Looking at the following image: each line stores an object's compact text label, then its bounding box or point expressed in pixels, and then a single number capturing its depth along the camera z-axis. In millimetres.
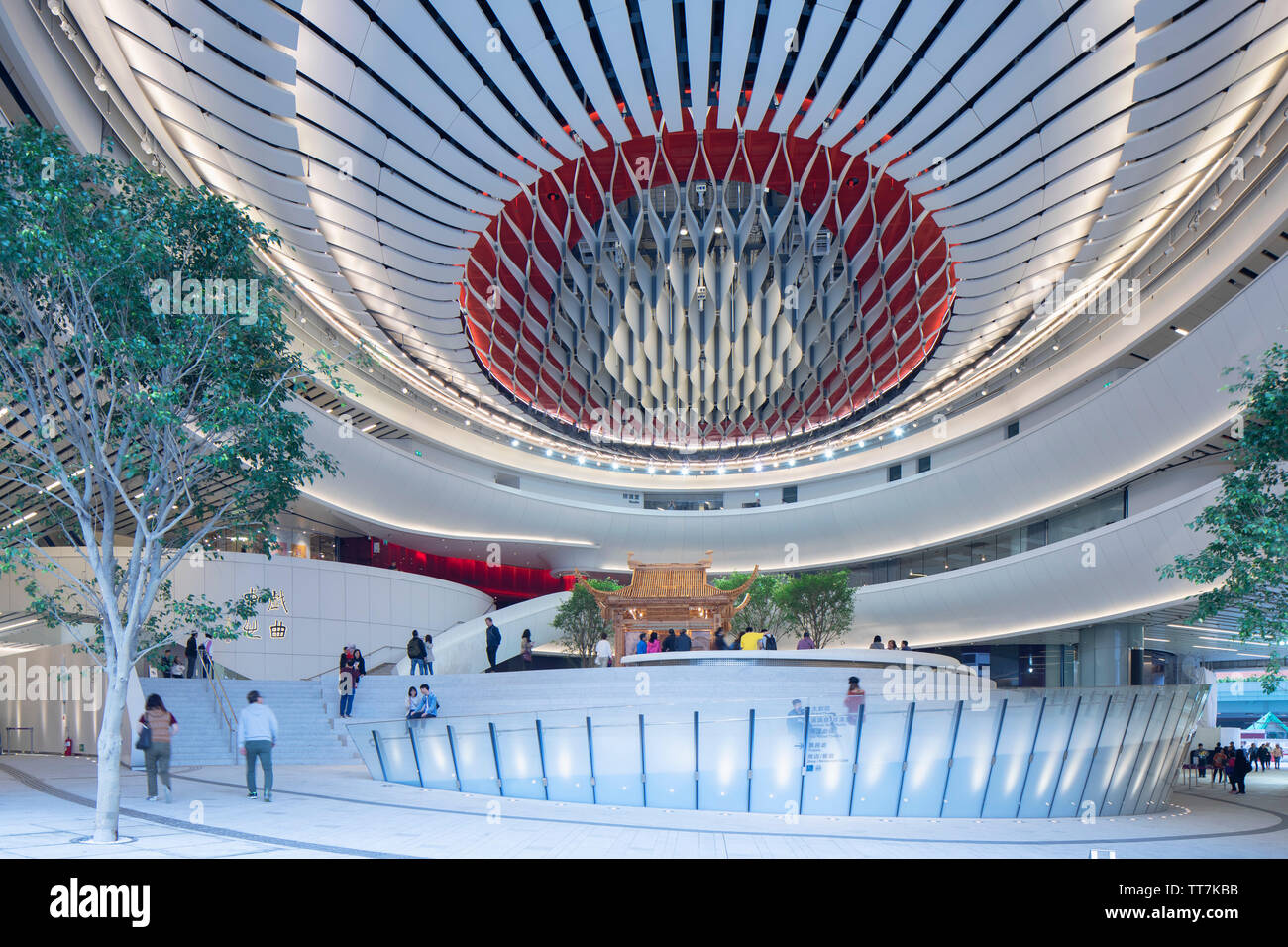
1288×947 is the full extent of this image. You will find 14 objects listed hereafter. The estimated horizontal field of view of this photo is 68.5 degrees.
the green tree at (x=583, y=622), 30062
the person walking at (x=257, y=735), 11430
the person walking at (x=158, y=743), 11305
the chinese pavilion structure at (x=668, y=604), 25141
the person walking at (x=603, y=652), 22531
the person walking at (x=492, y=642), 23125
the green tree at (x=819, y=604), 29000
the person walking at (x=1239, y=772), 20641
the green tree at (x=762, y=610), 29781
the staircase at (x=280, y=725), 16719
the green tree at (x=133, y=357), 8750
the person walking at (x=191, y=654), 20306
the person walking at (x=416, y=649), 21156
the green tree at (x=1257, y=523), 10008
